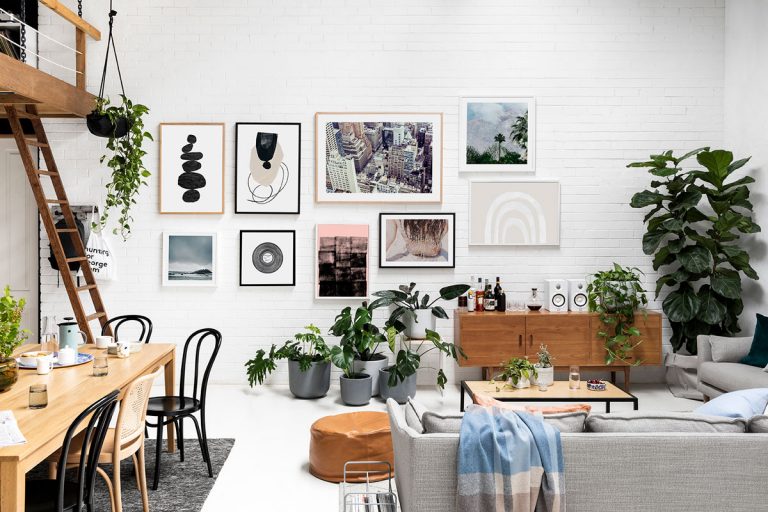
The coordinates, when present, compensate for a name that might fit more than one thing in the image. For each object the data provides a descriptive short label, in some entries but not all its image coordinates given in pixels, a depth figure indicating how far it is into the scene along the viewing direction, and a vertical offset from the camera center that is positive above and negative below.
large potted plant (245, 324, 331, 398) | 6.27 -1.04
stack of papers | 2.53 -0.69
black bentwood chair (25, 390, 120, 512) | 2.59 -0.92
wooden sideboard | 6.49 -0.77
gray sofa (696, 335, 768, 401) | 5.39 -0.89
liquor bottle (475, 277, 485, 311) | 6.73 -0.42
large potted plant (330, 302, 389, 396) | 6.23 -0.76
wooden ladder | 5.59 +0.36
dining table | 2.39 -0.69
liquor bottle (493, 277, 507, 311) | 6.66 -0.39
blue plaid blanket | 2.63 -0.84
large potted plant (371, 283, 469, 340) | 6.43 -0.50
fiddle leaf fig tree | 6.25 +0.16
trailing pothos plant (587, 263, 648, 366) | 6.48 -0.50
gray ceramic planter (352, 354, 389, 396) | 6.35 -1.05
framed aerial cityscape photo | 6.83 +1.00
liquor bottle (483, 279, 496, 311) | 6.67 -0.42
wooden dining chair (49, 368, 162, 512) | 3.23 -0.93
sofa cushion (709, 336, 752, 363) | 5.84 -0.77
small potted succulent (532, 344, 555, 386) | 5.20 -0.87
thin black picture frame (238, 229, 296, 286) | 6.82 +0.04
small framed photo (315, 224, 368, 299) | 6.86 -0.05
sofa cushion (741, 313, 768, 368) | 5.60 -0.73
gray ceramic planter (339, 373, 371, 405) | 6.09 -1.21
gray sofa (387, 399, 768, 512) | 2.71 -0.86
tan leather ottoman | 4.15 -1.18
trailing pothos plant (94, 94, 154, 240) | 6.45 +0.89
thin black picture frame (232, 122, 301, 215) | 6.80 +0.72
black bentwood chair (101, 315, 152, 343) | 5.21 -0.55
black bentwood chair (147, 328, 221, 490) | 4.04 -0.95
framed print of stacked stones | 6.77 +0.87
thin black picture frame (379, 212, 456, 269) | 6.88 +0.22
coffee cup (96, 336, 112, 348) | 4.46 -0.58
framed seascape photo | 6.80 -0.02
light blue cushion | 3.08 -0.68
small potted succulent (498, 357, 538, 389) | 5.24 -0.90
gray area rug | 3.78 -1.38
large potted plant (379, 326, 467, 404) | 6.11 -1.04
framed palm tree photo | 6.89 +1.25
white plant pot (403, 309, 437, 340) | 6.48 -0.65
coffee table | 4.95 -1.02
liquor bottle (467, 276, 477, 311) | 6.66 -0.42
